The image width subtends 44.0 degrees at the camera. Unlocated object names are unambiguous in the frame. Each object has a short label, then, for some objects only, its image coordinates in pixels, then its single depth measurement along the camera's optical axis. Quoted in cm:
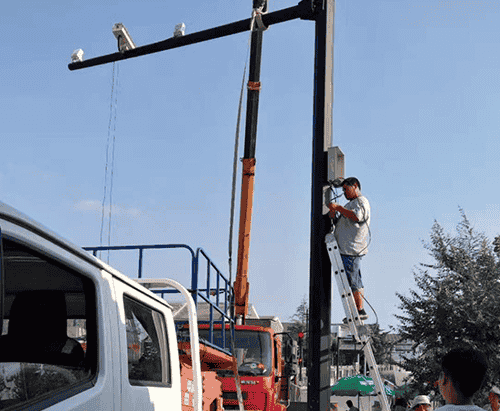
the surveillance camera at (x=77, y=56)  1232
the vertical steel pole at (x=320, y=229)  601
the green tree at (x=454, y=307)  1606
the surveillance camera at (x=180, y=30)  1091
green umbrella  2134
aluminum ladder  606
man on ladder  632
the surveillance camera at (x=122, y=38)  1148
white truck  194
